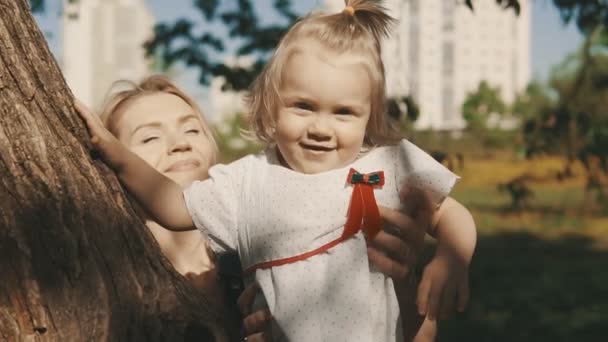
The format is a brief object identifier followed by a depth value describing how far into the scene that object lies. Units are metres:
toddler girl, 1.97
